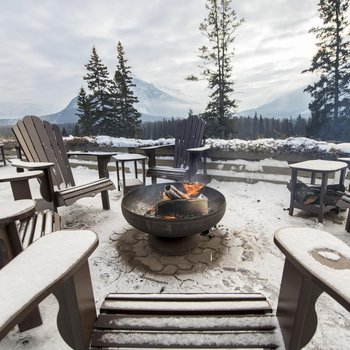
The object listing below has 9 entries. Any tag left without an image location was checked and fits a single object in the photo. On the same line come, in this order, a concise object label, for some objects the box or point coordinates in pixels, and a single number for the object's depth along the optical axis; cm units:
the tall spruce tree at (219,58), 1014
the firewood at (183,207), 203
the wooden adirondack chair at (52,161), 225
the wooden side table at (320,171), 241
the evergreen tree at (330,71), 1000
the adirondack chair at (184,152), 332
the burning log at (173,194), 216
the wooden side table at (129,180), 297
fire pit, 176
